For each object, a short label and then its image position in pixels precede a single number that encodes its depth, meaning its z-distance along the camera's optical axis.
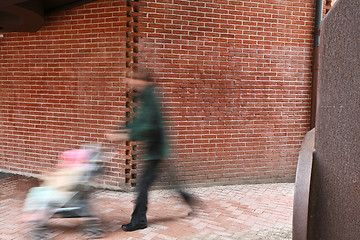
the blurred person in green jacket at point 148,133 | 4.14
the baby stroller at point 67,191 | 3.85
